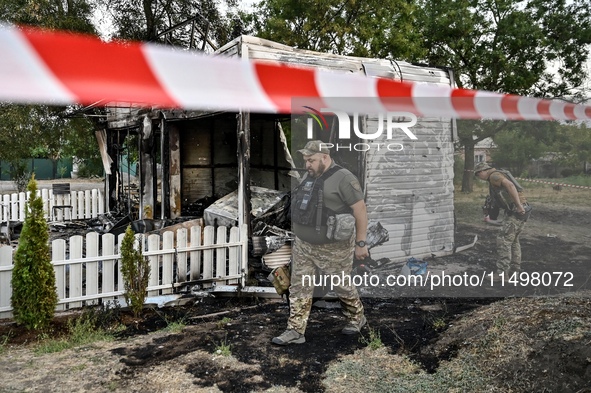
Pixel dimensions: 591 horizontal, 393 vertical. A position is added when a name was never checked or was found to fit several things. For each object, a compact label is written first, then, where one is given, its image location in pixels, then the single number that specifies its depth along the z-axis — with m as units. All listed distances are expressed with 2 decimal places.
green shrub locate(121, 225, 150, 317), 5.05
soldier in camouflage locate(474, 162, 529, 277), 5.72
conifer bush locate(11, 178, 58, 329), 4.39
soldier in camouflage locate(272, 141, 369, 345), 4.24
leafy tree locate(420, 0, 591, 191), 15.49
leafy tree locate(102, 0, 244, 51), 14.92
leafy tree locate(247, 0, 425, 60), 15.57
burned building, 6.72
